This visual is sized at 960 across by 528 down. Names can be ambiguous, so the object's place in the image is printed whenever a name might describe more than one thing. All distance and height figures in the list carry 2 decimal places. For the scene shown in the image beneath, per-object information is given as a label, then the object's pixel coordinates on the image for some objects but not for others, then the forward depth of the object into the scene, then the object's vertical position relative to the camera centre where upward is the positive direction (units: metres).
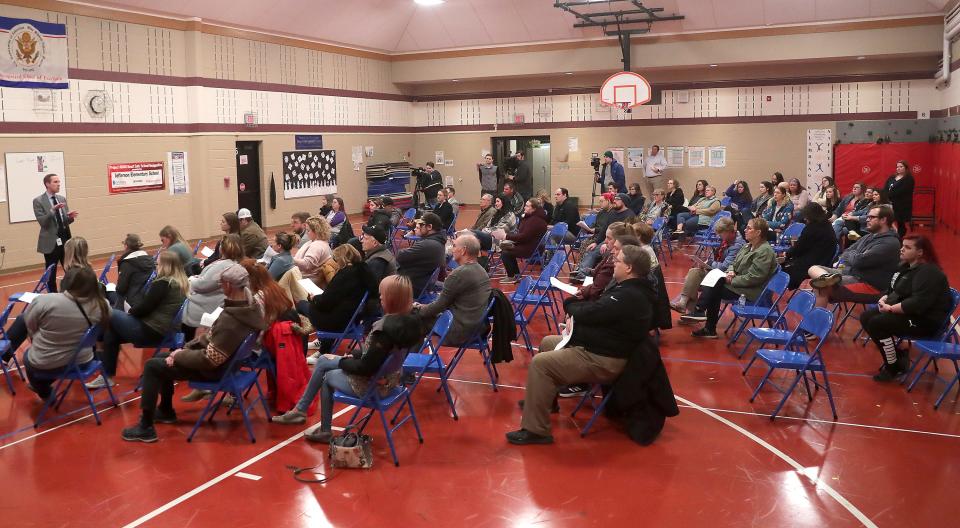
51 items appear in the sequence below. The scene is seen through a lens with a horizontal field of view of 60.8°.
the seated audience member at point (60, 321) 5.57 -0.83
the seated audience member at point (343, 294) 6.60 -0.79
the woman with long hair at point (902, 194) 13.57 -0.10
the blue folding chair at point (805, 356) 5.65 -1.19
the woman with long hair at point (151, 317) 6.39 -0.92
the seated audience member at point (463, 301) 6.07 -0.80
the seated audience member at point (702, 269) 8.24 -0.79
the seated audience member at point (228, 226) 8.67 -0.30
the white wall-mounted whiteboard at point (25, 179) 12.60 +0.34
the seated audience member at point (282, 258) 7.70 -0.58
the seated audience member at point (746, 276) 7.59 -0.80
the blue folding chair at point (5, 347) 6.33 -1.12
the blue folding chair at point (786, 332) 6.29 -1.12
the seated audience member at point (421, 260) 7.84 -0.62
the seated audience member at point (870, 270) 7.48 -0.75
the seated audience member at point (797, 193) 13.43 -0.06
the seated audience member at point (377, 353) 4.89 -0.94
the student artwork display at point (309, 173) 18.66 +0.56
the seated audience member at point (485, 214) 12.27 -0.30
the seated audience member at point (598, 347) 5.25 -1.00
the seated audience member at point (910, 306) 6.24 -0.91
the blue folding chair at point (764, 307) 7.15 -1.05
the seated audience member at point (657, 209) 13.52 -0.29
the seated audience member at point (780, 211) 12.13 -0.33
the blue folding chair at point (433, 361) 5.67 -1.17
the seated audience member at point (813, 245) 8.26 -0.56
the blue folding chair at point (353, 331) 6.60 -1.10
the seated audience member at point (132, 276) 7.11 -0.67
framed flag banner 12.39 +2.29
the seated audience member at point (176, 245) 7.84 -0.45
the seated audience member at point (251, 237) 8.97 -0.44
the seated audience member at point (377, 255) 7.18 -0.53
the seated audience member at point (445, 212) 12.98 -0.28
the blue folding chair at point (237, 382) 5.32 -1.20
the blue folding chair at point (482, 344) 6.12 -1.15
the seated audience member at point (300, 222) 9.70 -0.30
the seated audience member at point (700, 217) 12.91 -0.41
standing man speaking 10.13 -0.23
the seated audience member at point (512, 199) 12.72 -0.09
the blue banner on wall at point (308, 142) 18.91 +1.28
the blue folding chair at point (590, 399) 5.34 -1.42
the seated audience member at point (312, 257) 7.54 -0.56
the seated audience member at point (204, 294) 6.39 -0.76
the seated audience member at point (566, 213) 12.48 -0.31
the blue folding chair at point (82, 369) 5.64 -1.19
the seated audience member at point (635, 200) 13.56 -0.14
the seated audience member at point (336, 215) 11.98 -0.28
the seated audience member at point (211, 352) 5.23 -0.98
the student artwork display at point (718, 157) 20.16 +0.83
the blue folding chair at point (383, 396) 4.96 -1.24
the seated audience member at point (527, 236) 10.83 -0.56
